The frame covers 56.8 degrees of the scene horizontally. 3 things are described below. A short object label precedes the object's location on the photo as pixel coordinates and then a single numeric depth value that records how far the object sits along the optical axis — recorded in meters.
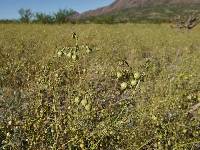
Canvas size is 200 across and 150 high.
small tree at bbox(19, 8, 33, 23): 20.66
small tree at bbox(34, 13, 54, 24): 18.25
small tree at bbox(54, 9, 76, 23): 19.19
